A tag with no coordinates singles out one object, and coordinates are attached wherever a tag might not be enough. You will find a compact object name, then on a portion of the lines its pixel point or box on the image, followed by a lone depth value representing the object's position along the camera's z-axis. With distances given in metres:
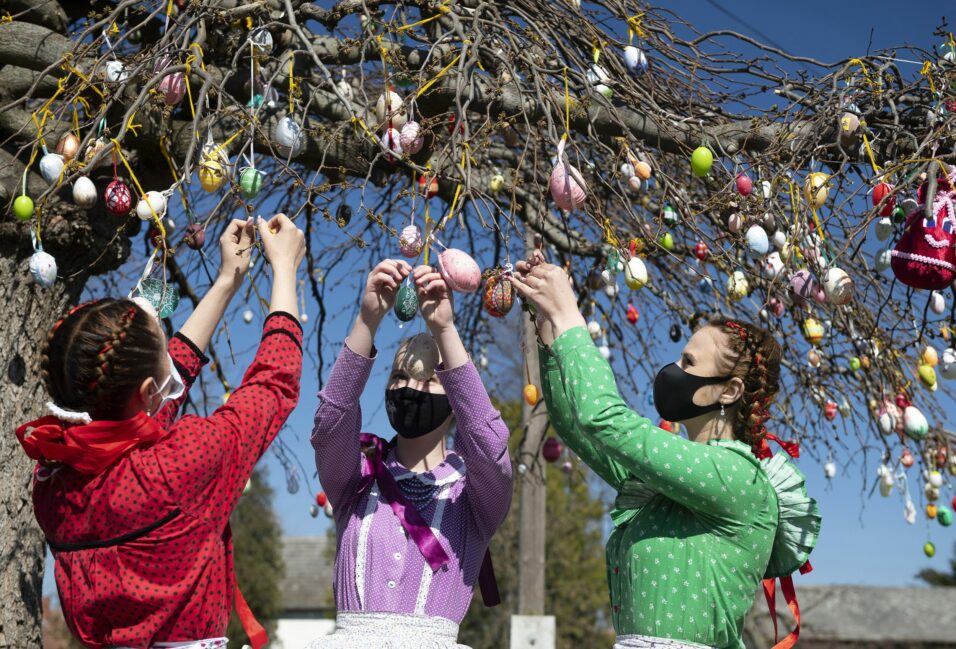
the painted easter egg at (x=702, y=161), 2.26
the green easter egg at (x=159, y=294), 2.12
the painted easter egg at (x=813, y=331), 2.94
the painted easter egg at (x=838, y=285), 2.16
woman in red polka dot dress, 1.48
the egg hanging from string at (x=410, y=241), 2.02
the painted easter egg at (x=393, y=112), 2.28
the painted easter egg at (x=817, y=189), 2.23
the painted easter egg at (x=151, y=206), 2.12
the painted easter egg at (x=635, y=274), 2.28
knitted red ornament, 2.08
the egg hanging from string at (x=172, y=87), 2.40
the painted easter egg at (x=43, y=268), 2.31
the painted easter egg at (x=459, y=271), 1.92
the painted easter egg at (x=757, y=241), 2.40
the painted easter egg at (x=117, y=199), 2.32
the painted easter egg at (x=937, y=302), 2.92
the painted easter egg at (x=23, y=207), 2.30
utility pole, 5.72
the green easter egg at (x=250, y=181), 2.08
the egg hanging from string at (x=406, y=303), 1.85
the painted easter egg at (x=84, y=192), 2.29
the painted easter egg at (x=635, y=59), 2.60
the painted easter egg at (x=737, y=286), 2.62
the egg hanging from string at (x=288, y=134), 2.30
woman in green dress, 1.67
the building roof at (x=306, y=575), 22.02
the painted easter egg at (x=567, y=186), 2.06
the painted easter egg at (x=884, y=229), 2.22
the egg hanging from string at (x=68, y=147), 2.35
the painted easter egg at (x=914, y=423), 3.11
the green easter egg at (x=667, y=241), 2.67
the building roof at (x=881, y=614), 19.19
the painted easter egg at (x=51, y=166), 2.27
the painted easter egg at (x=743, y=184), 2.40
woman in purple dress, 1.88
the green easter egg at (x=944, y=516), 3.87
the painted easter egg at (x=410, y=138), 2.25
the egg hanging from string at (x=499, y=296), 1.99
